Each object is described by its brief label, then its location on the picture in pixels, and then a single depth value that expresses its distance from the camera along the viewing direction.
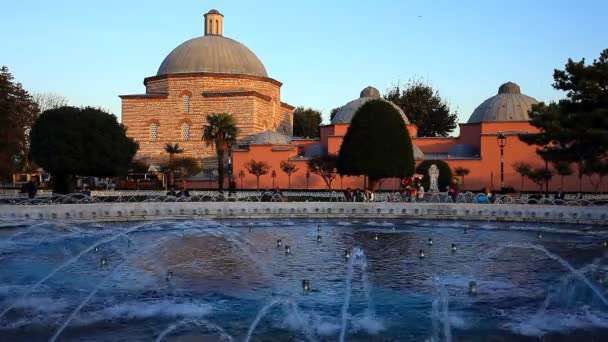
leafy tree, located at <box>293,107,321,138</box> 59.06
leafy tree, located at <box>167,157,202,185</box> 36.53
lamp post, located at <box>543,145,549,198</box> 21.99
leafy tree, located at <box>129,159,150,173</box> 39.52
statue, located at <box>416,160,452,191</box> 30.47
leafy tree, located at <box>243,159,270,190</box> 33.91
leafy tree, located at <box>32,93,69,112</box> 48.66
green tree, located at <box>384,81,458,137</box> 49.47
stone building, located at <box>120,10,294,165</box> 42.19
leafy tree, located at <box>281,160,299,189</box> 33.94
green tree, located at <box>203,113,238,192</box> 33.47
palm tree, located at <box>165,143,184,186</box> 39.79
